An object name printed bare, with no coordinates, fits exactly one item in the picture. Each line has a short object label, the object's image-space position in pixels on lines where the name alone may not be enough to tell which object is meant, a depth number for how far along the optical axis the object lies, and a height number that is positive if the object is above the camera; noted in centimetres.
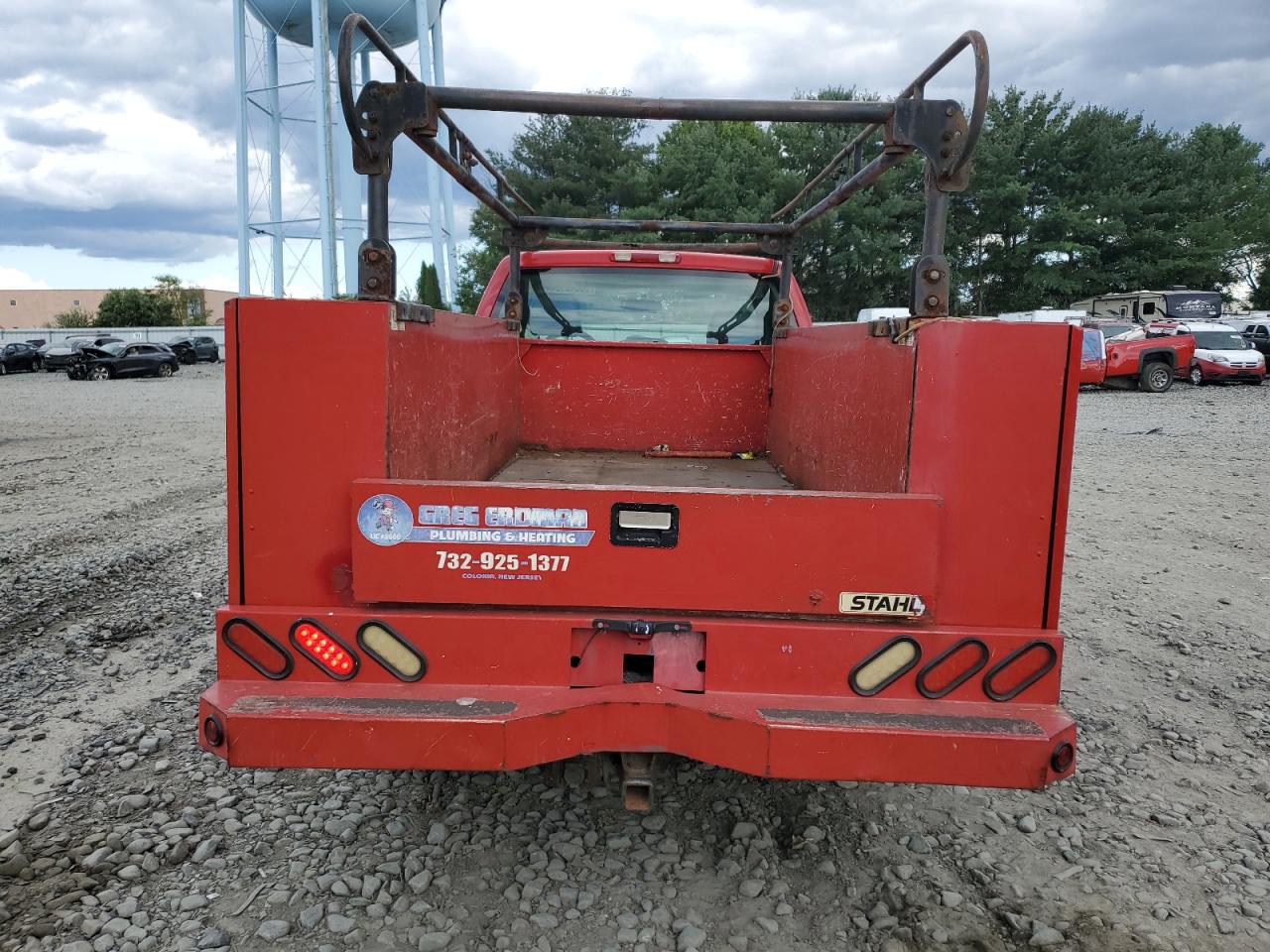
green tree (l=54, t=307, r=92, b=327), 6175 +174
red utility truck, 229 -61
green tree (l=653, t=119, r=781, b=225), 3466 +761
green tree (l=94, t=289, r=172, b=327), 5972 +244
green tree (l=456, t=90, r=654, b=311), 3669 +821
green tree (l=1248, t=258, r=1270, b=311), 4806 +526
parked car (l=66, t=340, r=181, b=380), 3173 -53
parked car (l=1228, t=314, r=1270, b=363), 2786 +173
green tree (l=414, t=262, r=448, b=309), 3538 +296
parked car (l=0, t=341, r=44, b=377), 3581 -59
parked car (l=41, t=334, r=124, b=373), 3303 -31
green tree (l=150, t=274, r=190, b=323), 6200 +354
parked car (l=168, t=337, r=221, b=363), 4128 +2
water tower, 3222 +1020
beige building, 8919 +422
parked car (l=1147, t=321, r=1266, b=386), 2434 +84
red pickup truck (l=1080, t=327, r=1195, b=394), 2322 +65
